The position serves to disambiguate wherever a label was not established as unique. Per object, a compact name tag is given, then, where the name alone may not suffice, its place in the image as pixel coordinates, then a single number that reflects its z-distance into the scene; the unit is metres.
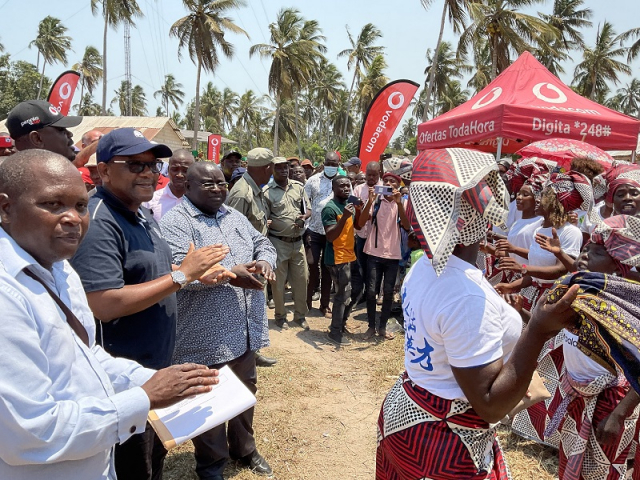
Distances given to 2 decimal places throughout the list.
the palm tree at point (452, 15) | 19.02
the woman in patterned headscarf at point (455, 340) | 1.44
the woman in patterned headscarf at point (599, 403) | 2.02
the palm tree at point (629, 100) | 54.22
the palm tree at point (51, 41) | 41.50
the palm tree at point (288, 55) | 31.03
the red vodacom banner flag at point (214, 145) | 19.58
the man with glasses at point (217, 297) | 2.68
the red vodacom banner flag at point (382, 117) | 9.77
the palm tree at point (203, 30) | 24.91
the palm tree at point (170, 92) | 63.66
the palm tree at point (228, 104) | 58.15
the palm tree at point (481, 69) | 30.55
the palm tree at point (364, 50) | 38.69
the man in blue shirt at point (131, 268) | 1.95
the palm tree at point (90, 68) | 41.94
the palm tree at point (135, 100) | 60.22
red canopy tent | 6.82
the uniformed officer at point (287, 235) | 5.85
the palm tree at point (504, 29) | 19.00
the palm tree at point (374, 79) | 35.84
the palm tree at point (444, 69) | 37.03
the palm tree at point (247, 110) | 56.16
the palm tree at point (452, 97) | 41.38
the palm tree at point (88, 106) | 51.13
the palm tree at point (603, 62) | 34.66
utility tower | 30.70
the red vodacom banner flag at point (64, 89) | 9.58
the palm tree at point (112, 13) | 27.08
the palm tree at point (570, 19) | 31.77
